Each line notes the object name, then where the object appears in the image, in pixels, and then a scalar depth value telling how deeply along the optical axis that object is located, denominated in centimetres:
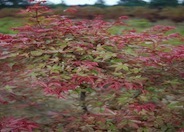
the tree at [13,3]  973
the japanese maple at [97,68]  207
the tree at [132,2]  995
